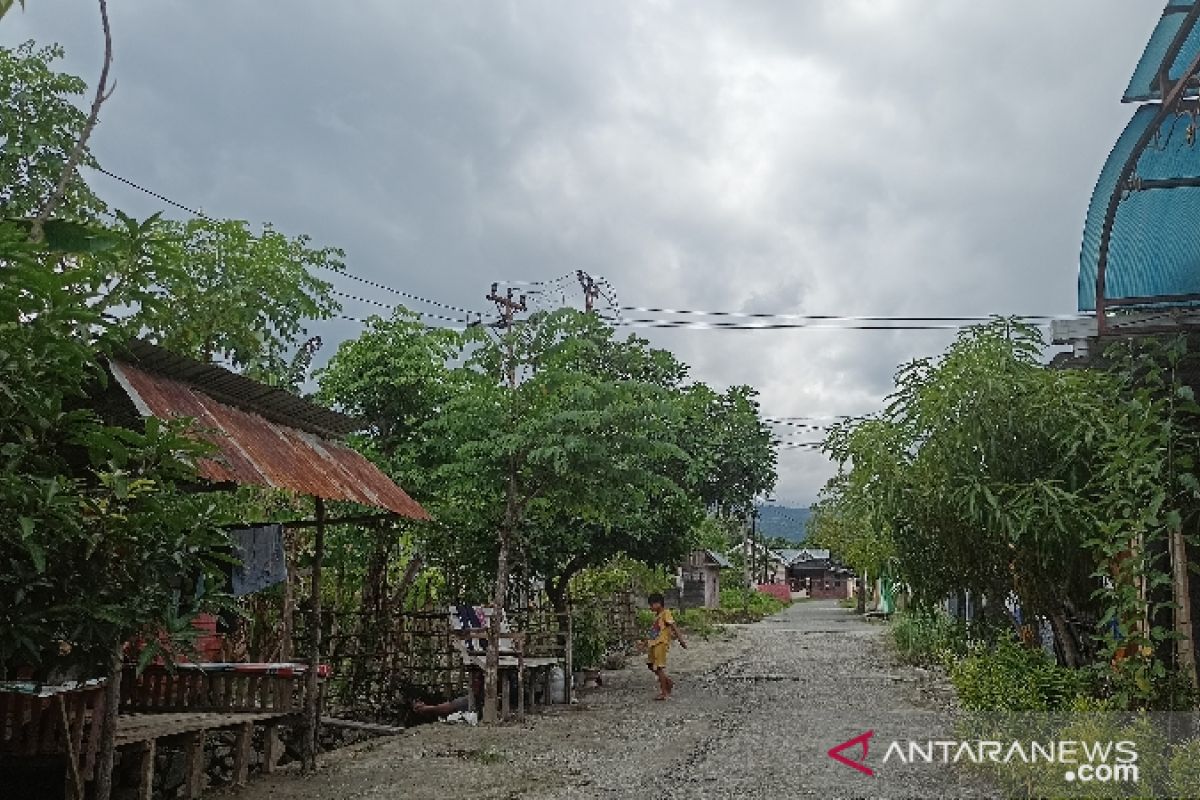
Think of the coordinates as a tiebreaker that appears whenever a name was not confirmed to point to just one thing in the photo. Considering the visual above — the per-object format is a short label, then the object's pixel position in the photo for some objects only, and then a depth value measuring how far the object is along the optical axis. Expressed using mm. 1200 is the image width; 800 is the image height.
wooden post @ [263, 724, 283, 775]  9430
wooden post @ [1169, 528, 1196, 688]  7832
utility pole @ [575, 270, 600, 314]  26344
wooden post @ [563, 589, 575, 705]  13820
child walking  14422
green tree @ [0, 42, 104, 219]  10414
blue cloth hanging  9750
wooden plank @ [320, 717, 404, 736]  11656
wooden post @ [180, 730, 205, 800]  8164
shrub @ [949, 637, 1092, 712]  8656
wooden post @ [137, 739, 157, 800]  7535
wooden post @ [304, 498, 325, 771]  9211
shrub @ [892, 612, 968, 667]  16562
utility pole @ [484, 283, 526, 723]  12211
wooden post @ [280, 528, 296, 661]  12023
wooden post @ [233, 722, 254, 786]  8766
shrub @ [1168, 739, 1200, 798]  5863
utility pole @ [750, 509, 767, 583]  56019
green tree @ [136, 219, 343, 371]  11125
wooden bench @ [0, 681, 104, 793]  6602
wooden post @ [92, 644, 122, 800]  6012
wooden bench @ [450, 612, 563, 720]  12633
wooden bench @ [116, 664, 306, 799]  8227
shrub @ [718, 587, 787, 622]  44781
